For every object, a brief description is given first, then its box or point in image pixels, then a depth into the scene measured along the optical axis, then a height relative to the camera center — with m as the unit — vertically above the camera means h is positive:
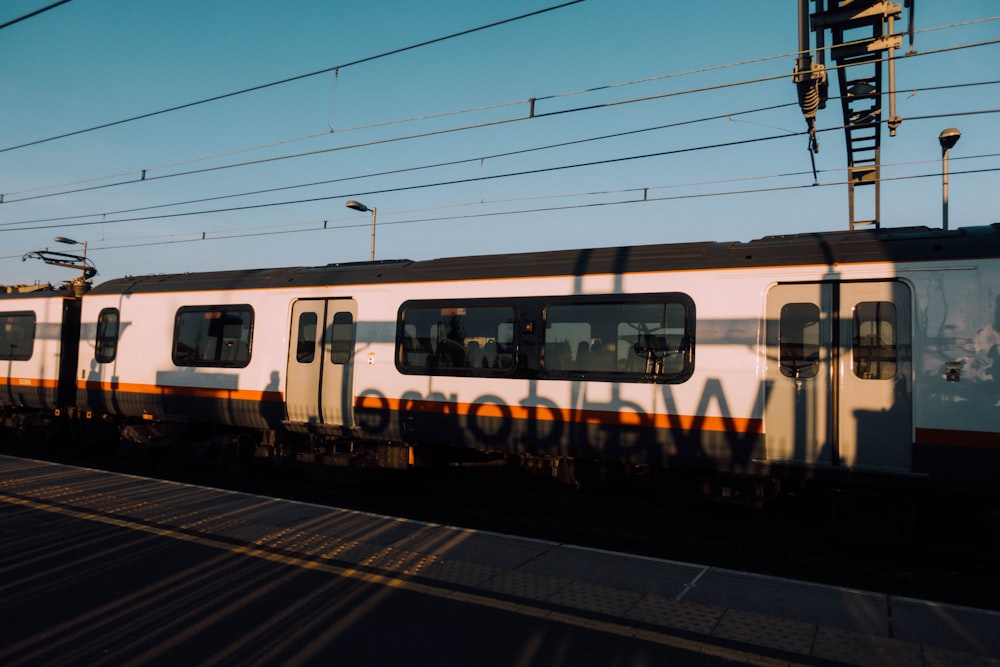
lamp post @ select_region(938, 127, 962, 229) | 12.64 +4.68
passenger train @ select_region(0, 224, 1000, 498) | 6.75 +0.13
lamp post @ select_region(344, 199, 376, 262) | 22.23 +5.30
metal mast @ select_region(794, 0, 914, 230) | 8.41 +4.40
